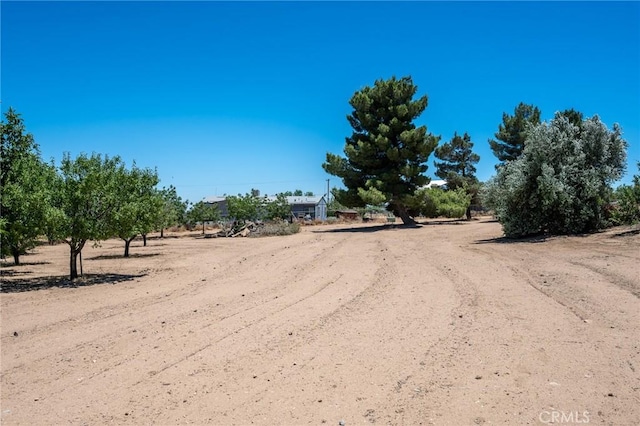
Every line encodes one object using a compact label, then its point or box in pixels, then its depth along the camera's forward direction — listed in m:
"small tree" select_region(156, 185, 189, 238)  32.03
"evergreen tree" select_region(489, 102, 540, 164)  43.88
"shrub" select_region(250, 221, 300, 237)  33.58
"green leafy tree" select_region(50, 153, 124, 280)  12.57
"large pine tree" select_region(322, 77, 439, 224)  34.44
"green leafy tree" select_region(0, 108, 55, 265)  11.68
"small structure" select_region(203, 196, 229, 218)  75.46
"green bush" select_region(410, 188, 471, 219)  35.78
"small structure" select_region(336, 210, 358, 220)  64.81
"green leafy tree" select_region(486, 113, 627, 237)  17.30
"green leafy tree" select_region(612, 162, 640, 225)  16.23
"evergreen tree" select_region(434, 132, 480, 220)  53.03
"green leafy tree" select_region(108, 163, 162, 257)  13.27
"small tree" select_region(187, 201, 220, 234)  46.70
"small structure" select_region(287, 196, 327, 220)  75.29
